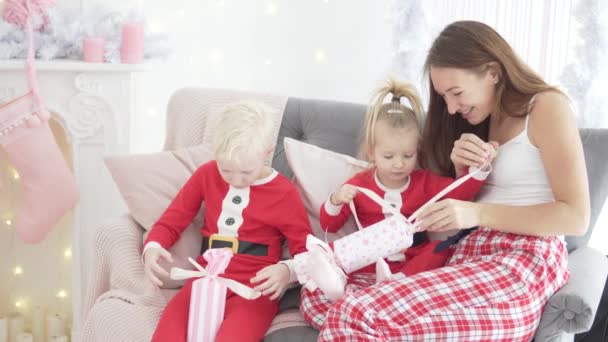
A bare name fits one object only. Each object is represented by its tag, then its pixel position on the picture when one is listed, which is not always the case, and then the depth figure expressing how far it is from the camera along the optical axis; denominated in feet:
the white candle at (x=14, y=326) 9.32
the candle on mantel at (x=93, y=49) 8.20
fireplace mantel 8.27
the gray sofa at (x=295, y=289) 5.49
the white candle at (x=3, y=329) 9.20
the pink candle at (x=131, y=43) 8.36
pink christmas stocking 7.99
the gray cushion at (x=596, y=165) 6.41
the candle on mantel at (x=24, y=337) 9.18
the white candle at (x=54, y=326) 9.36
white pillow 6.93
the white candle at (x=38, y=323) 9.40
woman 5.32
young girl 6.23
